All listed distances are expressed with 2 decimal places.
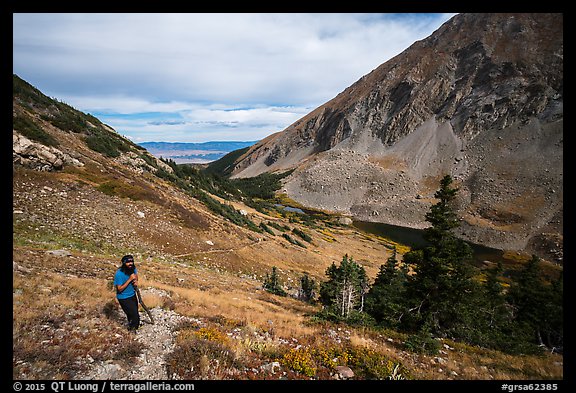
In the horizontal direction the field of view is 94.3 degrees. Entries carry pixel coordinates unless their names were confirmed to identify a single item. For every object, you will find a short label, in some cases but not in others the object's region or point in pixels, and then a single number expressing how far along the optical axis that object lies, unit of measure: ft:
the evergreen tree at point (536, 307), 71.31
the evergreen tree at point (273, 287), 71.84
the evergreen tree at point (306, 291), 84.50
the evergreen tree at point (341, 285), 72.69
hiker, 25.21
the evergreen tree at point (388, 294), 41.50
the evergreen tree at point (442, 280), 38.99
